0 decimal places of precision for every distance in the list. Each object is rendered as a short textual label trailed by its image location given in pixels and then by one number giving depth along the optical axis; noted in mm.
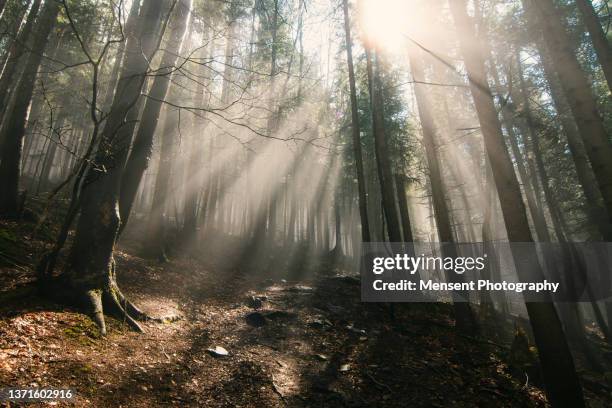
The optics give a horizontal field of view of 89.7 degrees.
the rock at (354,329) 7462
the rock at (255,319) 7445
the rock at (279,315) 8008
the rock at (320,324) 7641
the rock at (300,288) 11123
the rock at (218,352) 5504
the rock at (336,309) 8846
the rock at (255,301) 8930
